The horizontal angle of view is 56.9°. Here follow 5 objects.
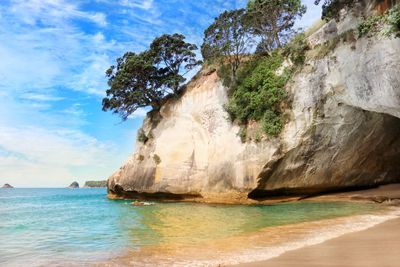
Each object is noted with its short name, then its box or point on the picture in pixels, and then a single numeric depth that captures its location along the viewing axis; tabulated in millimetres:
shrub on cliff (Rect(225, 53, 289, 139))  21375
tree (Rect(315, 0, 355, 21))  17727
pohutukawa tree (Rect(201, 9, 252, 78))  25750
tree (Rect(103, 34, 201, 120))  30000
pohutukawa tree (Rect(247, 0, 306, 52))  25812
